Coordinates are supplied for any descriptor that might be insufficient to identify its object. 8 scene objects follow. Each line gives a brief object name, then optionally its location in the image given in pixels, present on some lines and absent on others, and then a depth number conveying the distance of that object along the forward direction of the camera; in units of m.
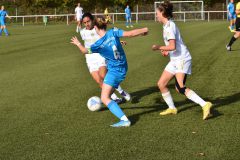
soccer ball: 9.05
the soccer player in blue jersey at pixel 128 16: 45.44
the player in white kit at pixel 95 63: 9.86
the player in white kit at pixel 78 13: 37.41
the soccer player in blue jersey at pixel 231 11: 35.91
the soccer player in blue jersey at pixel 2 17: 37.23
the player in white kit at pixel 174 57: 7.77
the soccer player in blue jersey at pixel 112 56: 7.73
